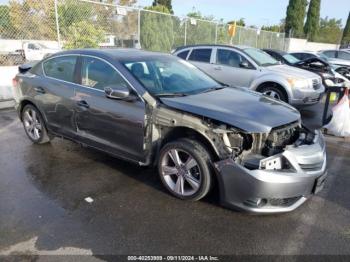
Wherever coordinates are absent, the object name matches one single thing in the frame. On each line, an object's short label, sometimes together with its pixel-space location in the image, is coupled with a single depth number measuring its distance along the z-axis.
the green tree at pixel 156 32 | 12.92
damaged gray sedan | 3.18
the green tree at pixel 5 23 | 8.78
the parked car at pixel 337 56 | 15.07
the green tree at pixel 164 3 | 40.44
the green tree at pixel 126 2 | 36.96
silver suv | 7.67
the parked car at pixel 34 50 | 11.55
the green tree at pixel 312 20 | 41.25
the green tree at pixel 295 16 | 38.28
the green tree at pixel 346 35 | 42.99
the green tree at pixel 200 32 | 15.65
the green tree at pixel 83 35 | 10.38
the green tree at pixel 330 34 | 47.25
